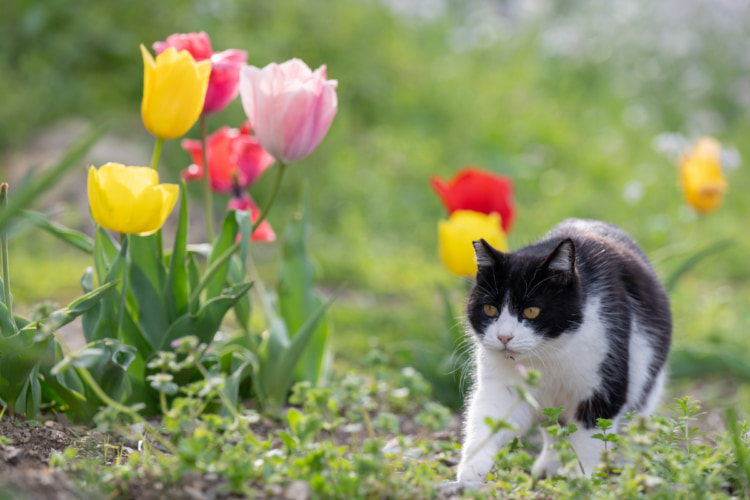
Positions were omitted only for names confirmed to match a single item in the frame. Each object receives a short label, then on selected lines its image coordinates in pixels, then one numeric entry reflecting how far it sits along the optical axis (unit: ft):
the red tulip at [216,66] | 13.43
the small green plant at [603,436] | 10.48
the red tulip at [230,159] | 15.39
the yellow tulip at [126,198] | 11.07
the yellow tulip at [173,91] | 11.96
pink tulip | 12.64
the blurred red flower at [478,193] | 17.30
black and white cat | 11.74
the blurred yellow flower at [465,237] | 15.83
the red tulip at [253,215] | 15.34
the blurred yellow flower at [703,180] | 19.80
